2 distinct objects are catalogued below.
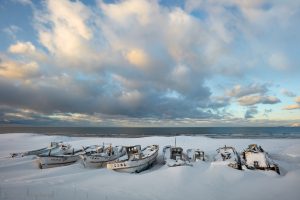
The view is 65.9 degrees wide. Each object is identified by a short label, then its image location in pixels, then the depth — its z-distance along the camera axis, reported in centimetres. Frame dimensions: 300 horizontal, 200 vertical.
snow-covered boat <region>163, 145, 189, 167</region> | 2152
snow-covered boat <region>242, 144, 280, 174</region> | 2035
